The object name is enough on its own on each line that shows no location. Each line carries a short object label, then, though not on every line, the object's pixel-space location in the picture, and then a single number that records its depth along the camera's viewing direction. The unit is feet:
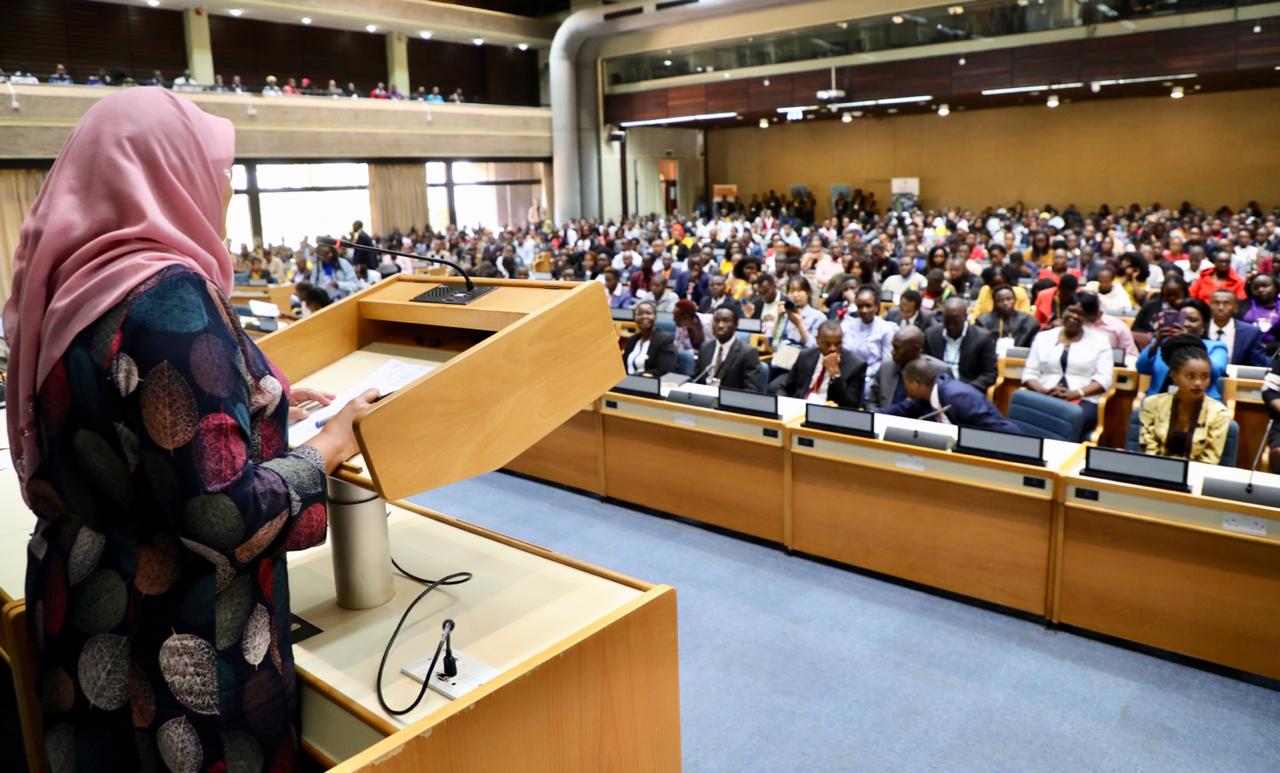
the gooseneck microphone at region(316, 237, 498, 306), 5.89
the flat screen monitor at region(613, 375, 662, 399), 15.71
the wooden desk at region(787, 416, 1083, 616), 11.55
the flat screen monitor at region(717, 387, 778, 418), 14.07
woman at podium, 3.90
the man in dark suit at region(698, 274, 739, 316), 26.71
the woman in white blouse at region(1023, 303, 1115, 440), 16.88
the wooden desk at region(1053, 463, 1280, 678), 9.99
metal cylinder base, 5.43
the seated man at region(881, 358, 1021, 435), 13.30
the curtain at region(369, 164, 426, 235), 61.41
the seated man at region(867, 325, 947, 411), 14.71
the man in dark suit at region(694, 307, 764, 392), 17.90
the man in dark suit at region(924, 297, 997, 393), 18.24
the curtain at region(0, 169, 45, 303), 43.86
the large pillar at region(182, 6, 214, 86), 54.34
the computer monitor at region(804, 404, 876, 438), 12.84
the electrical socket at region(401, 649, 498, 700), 4.69
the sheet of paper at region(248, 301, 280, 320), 21.40
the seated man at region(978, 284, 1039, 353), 21.16
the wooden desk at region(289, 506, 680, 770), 4.51
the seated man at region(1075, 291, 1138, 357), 18.08
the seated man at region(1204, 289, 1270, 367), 18.15
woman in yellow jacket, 12.15
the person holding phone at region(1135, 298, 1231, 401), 15.66
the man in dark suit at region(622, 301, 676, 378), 19.42
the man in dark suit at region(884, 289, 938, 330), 20.90
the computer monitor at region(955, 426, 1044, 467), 11.38
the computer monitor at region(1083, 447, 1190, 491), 10.31
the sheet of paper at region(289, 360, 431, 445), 4.99
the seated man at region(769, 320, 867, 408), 16.76
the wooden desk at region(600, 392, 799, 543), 14.21
